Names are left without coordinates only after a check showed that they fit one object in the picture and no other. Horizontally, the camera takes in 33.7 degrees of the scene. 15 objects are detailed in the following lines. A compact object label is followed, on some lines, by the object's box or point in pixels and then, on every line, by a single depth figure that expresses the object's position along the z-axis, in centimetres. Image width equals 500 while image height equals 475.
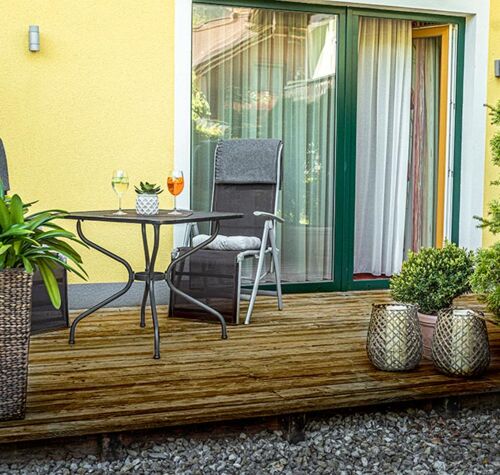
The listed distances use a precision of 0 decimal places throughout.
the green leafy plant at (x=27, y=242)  281
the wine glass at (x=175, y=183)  445
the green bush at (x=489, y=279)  394
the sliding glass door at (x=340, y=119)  577
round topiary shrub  395
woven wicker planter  280
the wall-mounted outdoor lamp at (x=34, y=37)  505
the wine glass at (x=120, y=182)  430
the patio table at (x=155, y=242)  398
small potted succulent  434
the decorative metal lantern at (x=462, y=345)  355
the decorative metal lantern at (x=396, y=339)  363
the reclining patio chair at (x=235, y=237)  478
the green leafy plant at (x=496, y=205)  399
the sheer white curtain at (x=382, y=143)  619
